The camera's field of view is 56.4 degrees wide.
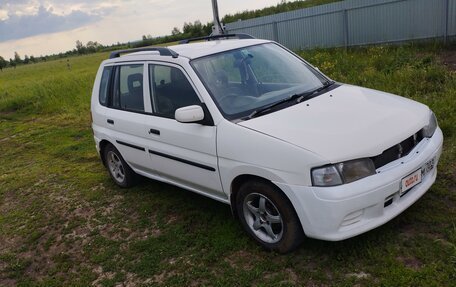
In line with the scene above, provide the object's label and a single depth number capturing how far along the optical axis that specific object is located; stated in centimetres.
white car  306
